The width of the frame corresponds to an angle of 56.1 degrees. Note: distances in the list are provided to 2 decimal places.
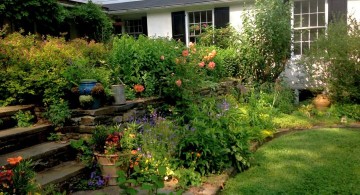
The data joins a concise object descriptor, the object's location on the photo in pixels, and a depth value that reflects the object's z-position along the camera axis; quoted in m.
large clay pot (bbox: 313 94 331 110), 7.84
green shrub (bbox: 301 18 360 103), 7.41
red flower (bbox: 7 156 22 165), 2.87
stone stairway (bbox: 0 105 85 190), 3.73
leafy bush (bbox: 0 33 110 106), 4.64
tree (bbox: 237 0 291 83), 8.43
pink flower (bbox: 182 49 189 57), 6.19
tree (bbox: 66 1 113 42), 11.03
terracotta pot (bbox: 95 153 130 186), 3.87
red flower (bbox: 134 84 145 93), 5.31
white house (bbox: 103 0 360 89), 9.34
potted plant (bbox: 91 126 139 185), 3.89
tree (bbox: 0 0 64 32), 8.88
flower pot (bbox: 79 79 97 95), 4.45
